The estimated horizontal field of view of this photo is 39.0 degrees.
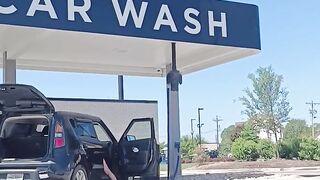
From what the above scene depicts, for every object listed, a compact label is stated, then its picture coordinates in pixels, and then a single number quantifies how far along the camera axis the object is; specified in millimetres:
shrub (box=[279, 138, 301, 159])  30450
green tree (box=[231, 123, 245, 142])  41201
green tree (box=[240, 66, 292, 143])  37634
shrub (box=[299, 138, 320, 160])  29550
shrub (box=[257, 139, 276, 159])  30674
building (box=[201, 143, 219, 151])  85533
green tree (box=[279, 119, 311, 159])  30350
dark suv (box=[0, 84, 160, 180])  6463
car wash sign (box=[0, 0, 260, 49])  8514
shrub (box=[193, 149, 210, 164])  35135
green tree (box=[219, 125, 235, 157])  45352
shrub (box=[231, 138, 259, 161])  30425
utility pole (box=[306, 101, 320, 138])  58489
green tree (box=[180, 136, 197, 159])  39485
